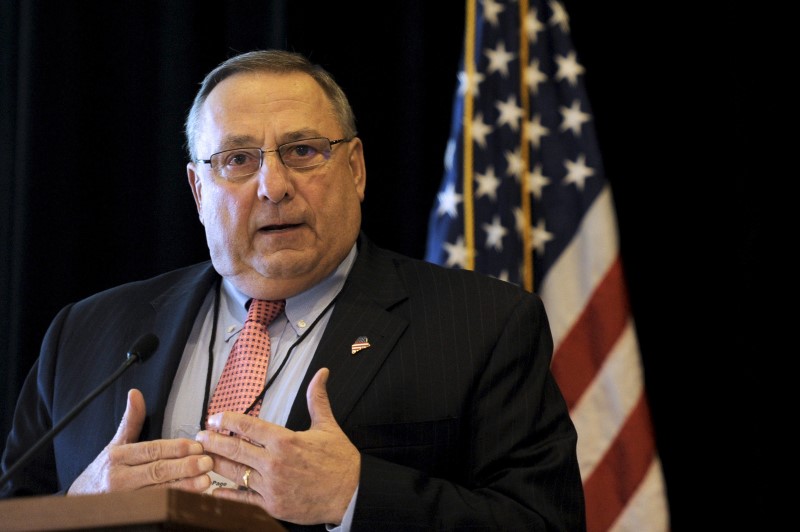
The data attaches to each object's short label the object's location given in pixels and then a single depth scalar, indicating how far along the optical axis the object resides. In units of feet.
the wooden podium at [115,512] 8.14
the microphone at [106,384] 8.77
